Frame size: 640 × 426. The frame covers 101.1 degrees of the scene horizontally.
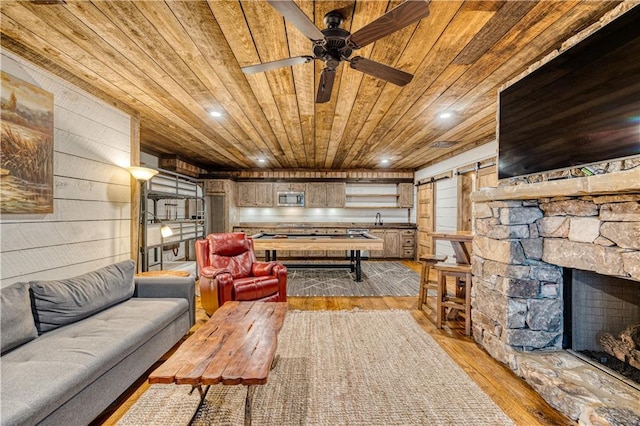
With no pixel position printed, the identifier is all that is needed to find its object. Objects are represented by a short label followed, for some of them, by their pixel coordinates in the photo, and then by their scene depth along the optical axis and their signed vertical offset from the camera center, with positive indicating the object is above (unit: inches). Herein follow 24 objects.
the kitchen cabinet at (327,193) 293.3 +20.6
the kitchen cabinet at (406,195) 294.5 +19.1
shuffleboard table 179.9 -22.2
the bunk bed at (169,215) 136.7 -3.8
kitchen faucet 300.3 -8.1
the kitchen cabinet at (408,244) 282.0 -34.1
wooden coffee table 50.9 -32.5
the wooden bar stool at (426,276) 131.5 -33.5
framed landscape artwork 72.8 +18.2
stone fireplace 61.8 -22.2
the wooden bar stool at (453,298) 112.3 -35.8
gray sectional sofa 51.4 -33.8
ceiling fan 51.5 +39.5
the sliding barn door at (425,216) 249.8 -4.0
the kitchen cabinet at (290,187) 293.1 +27.1
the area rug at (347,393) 66.4 -51.9
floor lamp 128.8 -8.2
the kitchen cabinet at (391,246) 281.0 -36.3
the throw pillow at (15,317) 62.3 -26.7
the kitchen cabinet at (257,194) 292.7 +18.9
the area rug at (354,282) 169.5 -51.4
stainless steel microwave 290.5 +13.6
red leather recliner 121.0 -31.4
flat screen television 56.7 +28.0
